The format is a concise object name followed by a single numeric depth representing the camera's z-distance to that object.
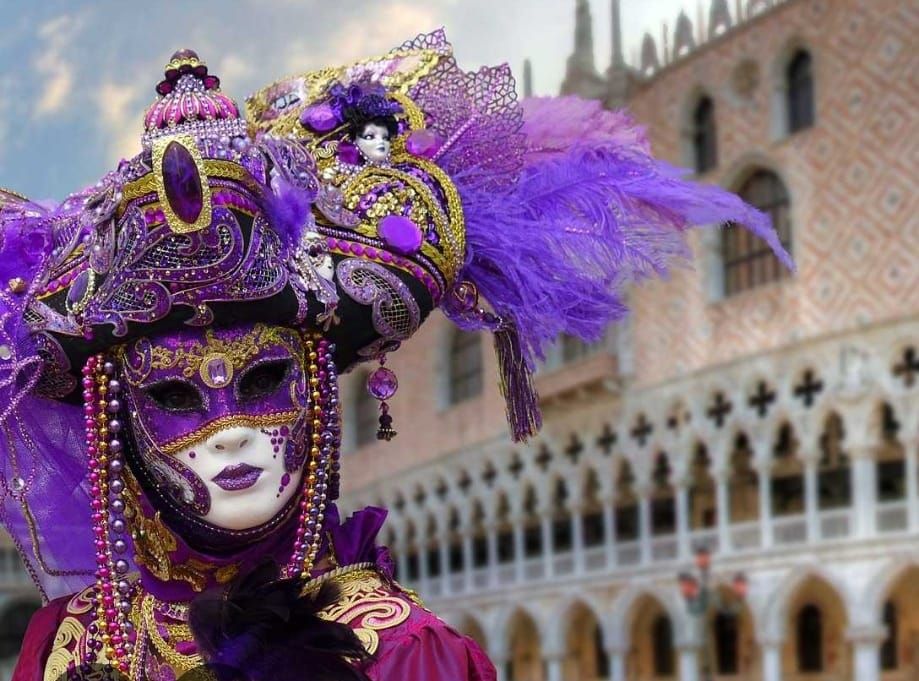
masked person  1.25
